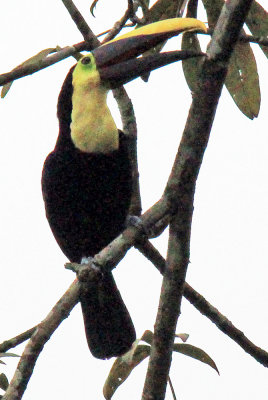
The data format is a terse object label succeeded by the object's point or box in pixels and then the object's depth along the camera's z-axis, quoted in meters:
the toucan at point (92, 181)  6.45
